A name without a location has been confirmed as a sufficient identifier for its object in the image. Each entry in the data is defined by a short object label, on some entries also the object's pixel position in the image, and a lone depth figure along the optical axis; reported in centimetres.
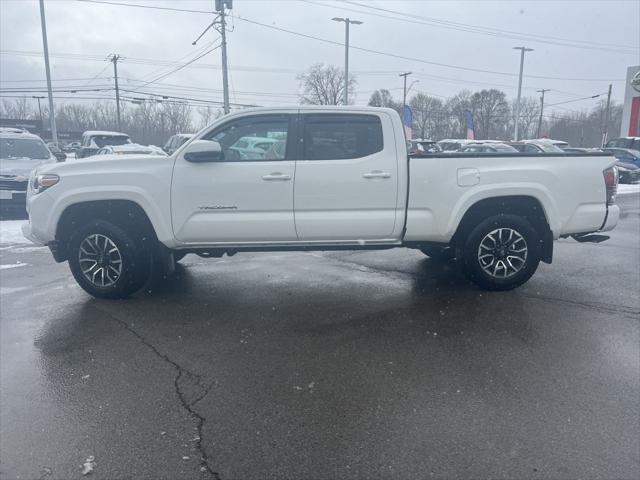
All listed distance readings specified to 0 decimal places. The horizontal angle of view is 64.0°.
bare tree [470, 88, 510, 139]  7756
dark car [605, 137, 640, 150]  2662
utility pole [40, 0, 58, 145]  2446
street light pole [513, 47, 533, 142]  4112
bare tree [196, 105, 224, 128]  6590
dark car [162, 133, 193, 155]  2258
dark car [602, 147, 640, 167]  2440
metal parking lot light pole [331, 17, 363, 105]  2930
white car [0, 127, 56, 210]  1169
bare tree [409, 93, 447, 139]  7619
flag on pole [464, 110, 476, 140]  3806
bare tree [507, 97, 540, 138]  9338
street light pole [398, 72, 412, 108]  5602
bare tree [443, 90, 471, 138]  7632
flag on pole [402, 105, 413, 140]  2806
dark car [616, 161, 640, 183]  2386
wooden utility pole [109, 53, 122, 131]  5531
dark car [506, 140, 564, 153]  2003
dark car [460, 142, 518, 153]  1884
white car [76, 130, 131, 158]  2298
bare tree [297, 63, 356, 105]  5880
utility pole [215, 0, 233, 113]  2312
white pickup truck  538
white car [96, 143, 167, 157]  1737
